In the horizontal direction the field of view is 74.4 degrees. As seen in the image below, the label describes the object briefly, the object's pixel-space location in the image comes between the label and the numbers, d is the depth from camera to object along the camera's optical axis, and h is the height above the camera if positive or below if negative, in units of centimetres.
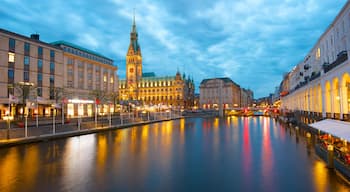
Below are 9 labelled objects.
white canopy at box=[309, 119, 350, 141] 1665 -223
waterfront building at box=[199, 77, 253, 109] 18386 +857
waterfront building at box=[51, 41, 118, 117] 7538 +956
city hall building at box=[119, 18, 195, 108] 19262 +2194
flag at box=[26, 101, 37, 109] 3543 +10
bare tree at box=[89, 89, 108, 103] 7812 +340
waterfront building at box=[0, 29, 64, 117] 5584 +1026
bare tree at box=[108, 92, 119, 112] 8462 +253
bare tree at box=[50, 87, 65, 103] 6511 +392
